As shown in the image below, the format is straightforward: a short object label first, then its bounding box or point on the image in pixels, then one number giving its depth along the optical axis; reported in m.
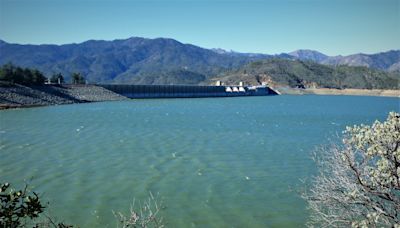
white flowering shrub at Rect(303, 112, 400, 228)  5.70
